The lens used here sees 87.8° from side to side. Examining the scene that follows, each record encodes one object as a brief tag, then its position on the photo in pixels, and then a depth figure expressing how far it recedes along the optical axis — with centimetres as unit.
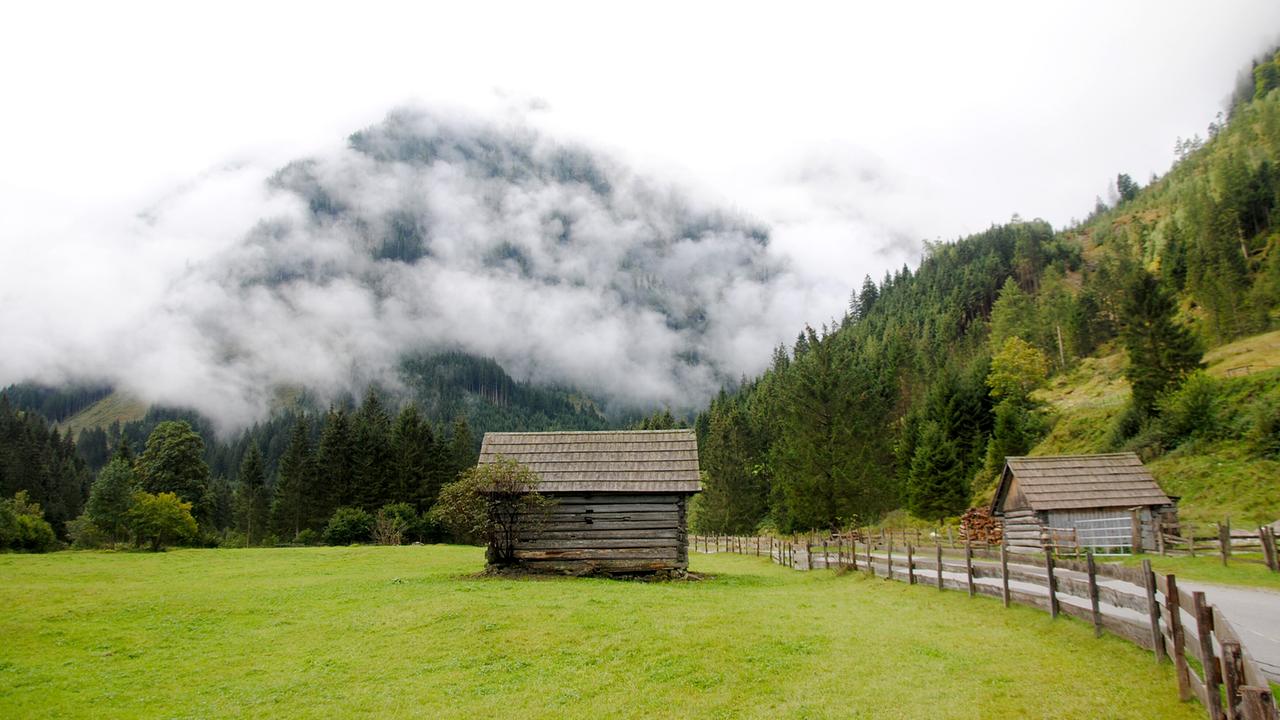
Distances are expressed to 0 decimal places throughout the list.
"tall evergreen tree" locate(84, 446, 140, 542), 4184
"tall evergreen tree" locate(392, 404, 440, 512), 7038
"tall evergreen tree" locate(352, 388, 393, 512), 6856
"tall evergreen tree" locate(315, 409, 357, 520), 6881
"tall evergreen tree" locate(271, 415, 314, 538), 7119
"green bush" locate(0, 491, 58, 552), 4150
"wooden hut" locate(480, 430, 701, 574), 2888
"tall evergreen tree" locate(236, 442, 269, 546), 7894
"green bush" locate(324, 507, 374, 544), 5784
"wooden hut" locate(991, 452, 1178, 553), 3566
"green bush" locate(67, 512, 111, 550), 4397
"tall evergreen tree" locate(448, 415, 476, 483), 7781
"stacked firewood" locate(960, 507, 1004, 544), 4669
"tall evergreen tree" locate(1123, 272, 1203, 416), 5521
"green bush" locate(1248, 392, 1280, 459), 4088
